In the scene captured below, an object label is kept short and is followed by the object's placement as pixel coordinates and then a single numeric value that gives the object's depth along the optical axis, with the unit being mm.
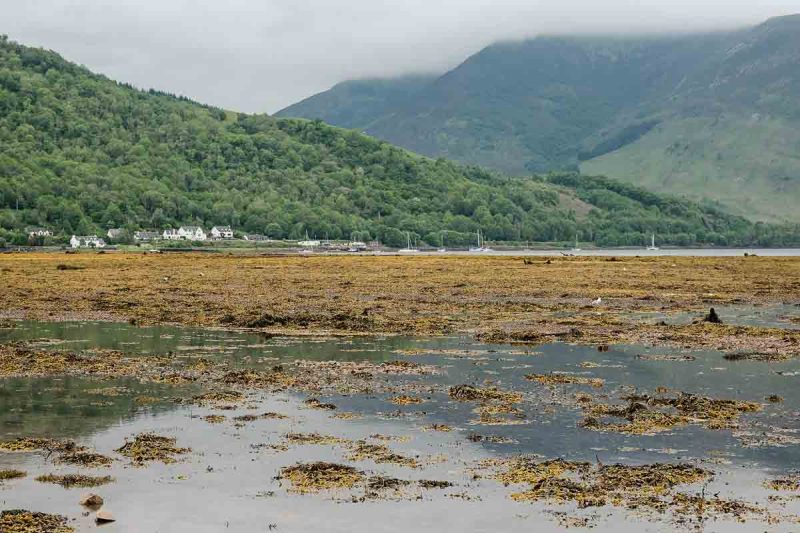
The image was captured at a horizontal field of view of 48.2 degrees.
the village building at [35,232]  193262
